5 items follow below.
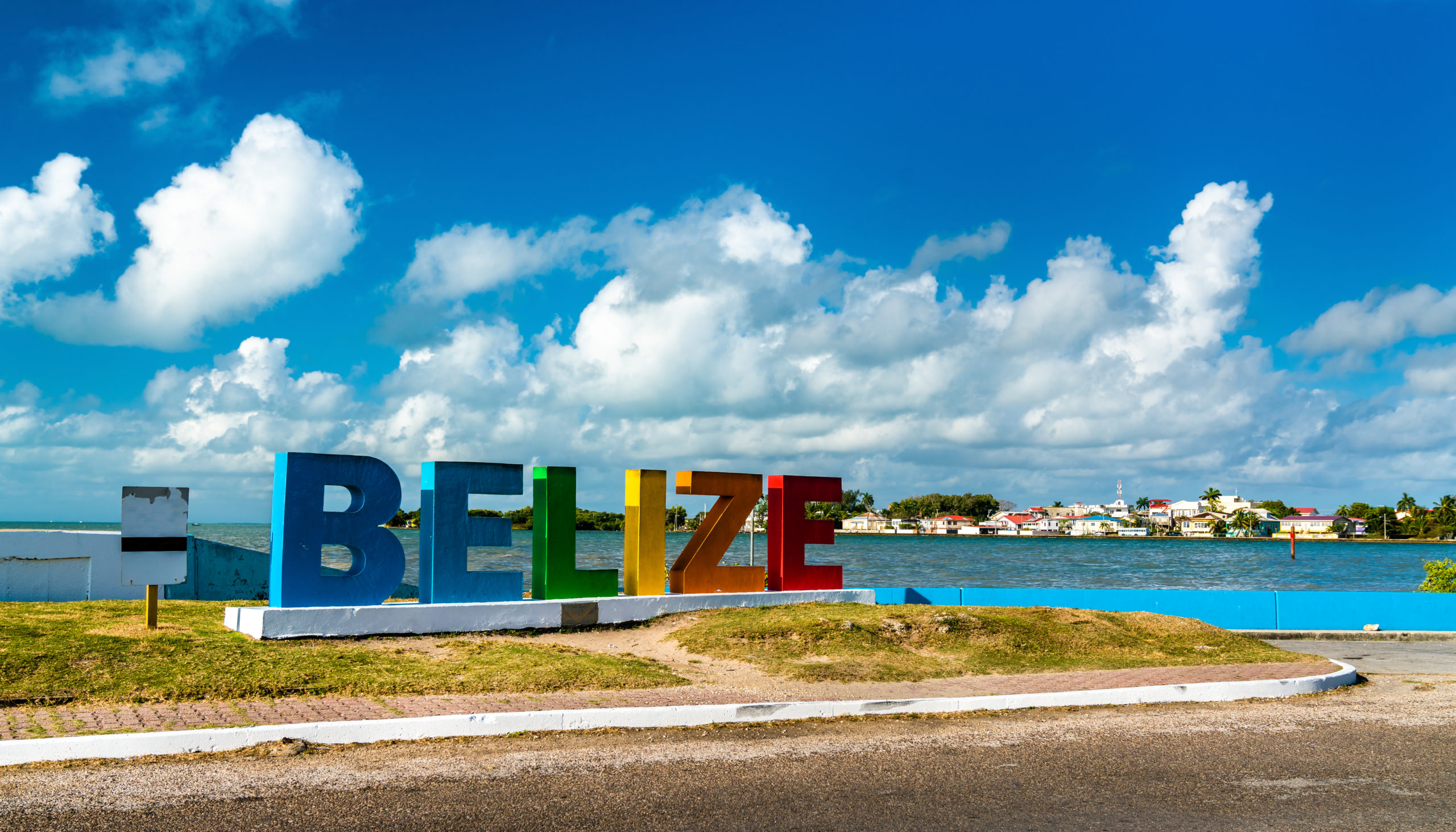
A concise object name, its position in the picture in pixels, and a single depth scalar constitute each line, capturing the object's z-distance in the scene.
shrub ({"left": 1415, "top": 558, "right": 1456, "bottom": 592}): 22.28
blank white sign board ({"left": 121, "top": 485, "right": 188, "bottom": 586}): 11.77
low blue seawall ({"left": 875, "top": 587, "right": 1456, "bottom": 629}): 19.66
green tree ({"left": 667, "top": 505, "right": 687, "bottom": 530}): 110.91
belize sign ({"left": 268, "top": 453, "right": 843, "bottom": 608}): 13.10
